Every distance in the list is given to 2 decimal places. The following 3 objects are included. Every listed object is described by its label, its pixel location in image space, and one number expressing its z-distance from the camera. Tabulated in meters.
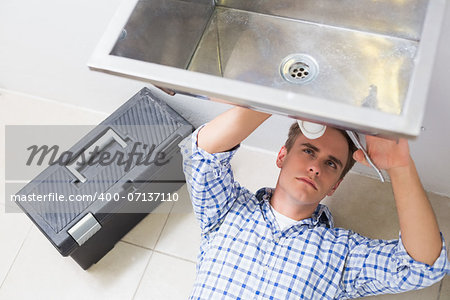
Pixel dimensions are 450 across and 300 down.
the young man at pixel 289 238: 1.13
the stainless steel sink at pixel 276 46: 0.81
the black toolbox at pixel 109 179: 1.50
